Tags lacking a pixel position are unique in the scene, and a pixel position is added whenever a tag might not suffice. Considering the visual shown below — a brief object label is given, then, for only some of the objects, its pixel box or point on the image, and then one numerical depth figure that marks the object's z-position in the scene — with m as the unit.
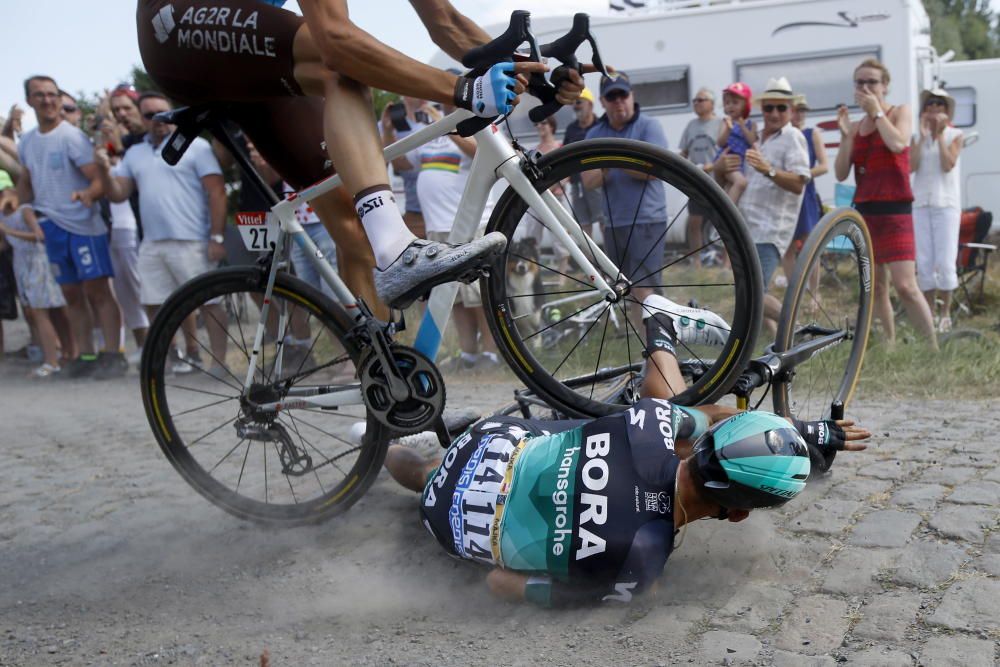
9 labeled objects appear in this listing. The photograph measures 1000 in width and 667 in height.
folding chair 9.48
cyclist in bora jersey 2.90
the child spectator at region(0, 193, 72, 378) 9.07
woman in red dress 7.07
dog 3.72
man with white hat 6.99
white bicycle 3.28
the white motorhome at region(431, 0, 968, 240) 12.18
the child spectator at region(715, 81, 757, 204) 7.32
